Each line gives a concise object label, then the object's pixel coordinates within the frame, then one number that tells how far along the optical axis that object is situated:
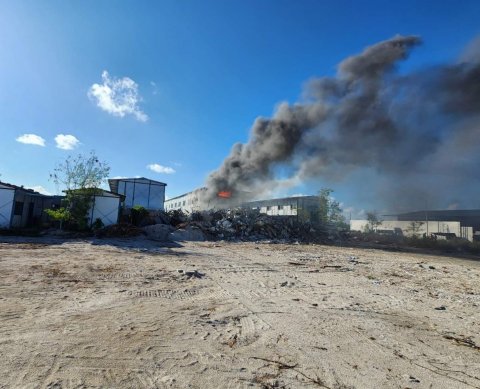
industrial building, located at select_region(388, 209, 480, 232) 47.88
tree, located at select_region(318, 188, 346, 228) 32.75
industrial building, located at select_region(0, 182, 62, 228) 20.20
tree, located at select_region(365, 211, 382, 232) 38.41
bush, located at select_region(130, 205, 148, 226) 25.91
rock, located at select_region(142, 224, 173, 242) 20.91
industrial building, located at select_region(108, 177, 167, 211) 32.09
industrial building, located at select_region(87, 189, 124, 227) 22.61
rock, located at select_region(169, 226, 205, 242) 21.62
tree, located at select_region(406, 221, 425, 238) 36.95
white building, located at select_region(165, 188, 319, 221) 37.53
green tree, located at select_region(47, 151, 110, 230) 20.94
